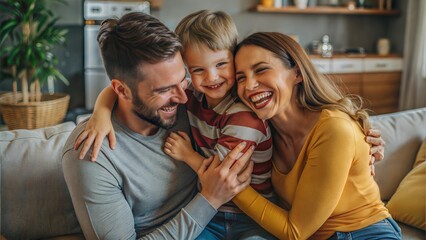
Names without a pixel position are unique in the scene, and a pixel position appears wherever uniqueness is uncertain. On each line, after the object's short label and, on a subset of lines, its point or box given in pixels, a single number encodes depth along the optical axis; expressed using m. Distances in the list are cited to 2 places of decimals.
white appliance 4.65
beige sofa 1.53
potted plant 4.09
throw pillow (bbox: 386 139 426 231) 1.72
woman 1.33
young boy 1.45
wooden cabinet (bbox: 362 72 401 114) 5.38
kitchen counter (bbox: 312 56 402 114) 5.26
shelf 5.30
